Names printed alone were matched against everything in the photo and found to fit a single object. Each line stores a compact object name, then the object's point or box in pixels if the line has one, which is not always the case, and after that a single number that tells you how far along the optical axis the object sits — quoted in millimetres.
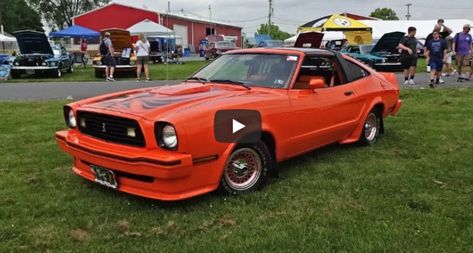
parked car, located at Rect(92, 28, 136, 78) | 19703
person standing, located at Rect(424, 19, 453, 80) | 14104
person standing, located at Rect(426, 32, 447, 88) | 13273
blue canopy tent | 32469
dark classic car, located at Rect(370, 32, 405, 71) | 21312
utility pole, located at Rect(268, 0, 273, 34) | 83812
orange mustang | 3975
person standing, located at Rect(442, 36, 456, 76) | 16245
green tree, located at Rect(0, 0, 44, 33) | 78000
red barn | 52656
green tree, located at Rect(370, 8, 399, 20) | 99562
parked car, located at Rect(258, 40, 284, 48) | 42078
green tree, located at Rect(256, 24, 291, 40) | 98288
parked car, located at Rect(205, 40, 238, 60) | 38334
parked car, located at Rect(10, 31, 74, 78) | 19078
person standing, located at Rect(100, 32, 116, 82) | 17844
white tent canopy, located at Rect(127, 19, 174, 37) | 28489
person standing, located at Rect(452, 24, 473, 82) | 14914
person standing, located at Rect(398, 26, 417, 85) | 13727
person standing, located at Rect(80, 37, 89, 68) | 27438
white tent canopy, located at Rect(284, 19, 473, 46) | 45812
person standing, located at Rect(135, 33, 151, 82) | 17203
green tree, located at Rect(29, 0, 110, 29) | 77312
